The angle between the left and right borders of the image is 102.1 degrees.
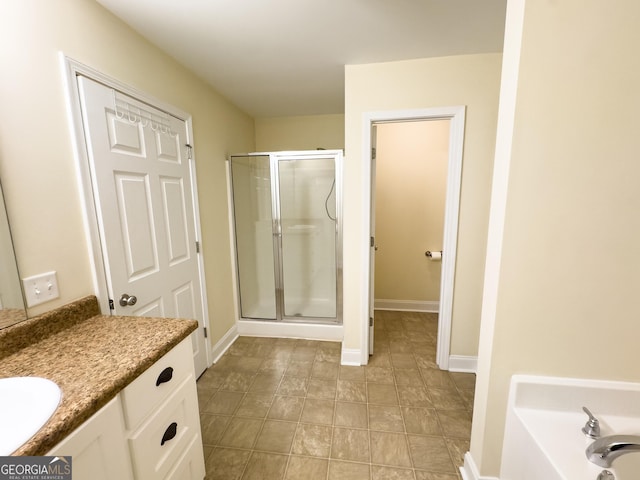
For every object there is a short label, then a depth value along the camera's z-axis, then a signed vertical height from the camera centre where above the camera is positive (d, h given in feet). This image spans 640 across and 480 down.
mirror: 3.08 -0.92
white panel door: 4.18 +0.05
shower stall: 8.70 -1.10
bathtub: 3.09 -2.85
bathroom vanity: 2.19 -1.72
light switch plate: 3.27 -1.06
